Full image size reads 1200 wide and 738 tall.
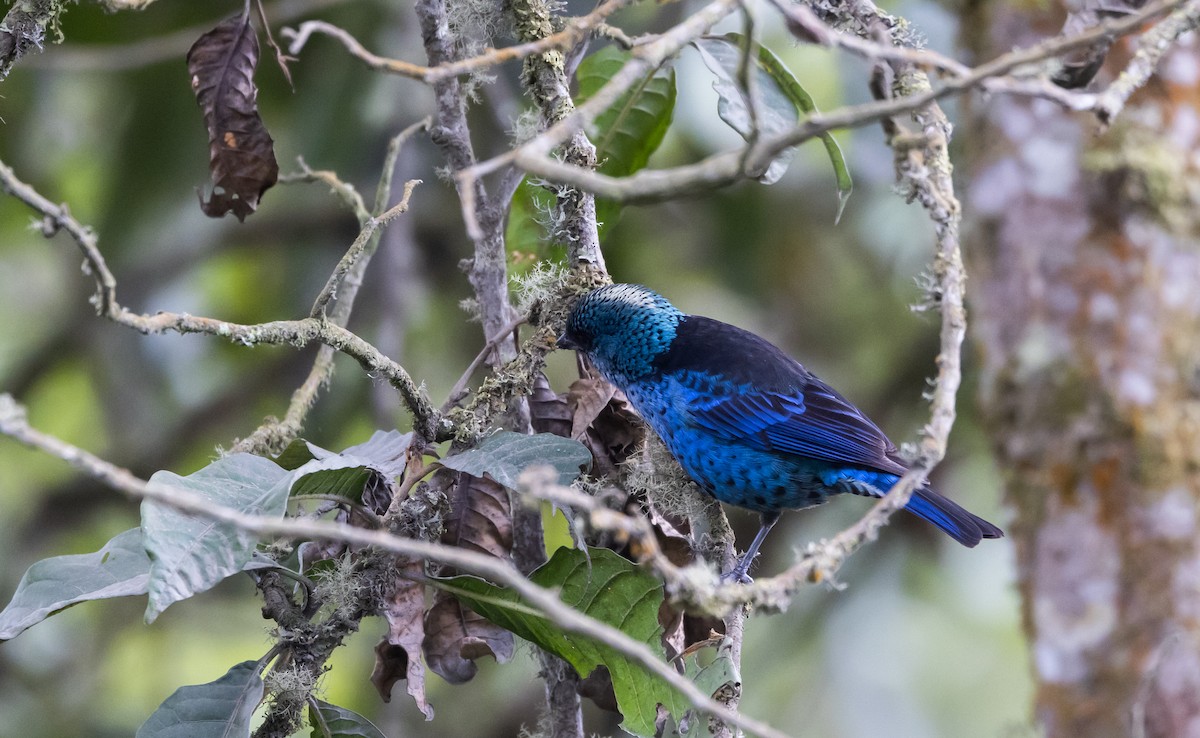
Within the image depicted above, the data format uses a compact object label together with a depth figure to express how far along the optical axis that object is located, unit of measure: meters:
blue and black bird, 7.16
